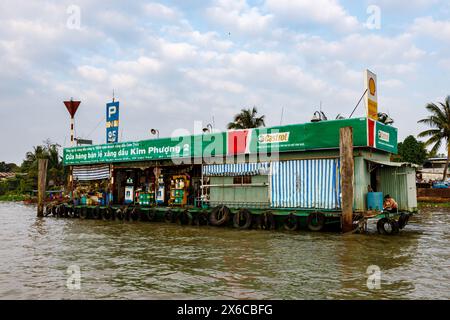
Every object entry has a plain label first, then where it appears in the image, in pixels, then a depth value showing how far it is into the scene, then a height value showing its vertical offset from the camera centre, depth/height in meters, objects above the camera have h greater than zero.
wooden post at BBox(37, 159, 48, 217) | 25.78 +1.21
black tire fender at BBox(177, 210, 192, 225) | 19.89 -1.04
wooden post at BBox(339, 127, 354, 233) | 14.59 +0.73
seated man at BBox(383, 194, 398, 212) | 15.79 -0.32
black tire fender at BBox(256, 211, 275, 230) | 17.16 -1.03
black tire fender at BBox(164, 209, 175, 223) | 20.70 -0.99
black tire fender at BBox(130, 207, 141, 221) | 22.00 -0.94
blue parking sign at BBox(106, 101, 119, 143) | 25.44 +4.63
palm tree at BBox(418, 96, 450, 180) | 40.41 +7.06
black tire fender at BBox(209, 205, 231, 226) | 18.30 -0.84
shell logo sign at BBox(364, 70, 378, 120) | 16.88 +4.26
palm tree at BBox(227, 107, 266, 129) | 45.43 +8.54
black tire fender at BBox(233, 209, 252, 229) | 17.66 -0.97
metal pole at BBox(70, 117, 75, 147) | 25.17 +4.24
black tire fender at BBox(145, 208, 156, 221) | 21.52 -0.92
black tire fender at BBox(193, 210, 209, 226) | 19.20 -1.02
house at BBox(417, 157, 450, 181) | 51.87 +3.65
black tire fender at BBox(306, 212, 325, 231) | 15.95 -0.95
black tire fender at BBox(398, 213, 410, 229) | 16.03 -0.91
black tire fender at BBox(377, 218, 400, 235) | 15.23 -1.10
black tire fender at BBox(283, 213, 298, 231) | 16.58 -1.06
